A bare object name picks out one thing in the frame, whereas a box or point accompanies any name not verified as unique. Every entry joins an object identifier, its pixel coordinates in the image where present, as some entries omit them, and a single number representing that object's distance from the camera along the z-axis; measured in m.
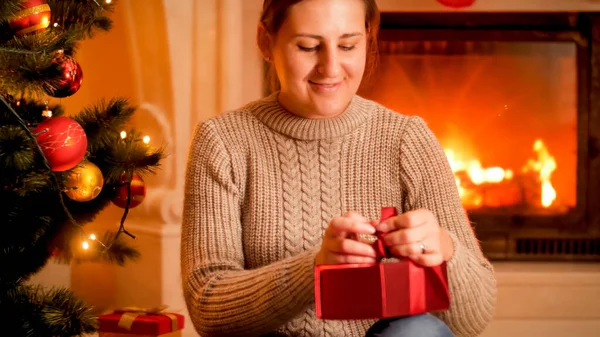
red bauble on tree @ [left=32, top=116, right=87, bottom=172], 1.35
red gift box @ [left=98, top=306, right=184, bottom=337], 1.86
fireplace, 2.39
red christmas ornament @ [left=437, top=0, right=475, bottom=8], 2.30
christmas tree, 1.29
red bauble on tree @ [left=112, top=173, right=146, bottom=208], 1.70
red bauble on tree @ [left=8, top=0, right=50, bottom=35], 1.31
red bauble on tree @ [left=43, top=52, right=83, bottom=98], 1.34
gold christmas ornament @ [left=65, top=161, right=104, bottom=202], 1.49
